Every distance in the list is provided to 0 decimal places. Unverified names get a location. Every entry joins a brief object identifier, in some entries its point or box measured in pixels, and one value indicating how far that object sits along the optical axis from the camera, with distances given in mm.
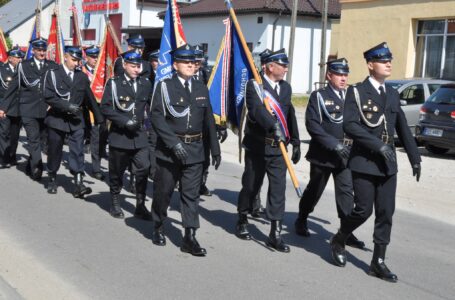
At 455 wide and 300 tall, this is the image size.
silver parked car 16562
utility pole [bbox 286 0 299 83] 27969
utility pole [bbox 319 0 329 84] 28672
